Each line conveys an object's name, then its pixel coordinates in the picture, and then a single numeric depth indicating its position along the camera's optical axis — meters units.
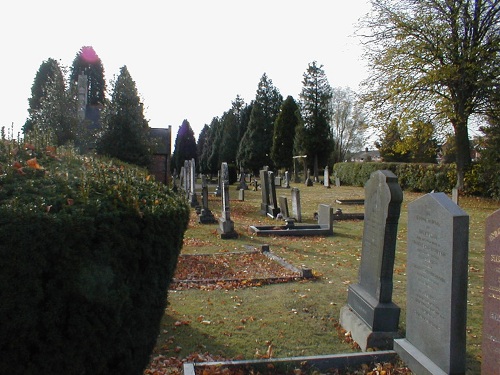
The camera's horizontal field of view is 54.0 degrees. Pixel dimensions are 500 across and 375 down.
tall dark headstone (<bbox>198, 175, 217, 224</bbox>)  18.78
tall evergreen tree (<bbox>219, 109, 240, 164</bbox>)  69.25
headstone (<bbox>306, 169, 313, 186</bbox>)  45.47
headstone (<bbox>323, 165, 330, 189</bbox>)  42.97
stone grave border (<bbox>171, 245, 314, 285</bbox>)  9.18
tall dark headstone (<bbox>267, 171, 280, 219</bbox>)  20.75
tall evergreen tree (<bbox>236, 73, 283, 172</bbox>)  61.66
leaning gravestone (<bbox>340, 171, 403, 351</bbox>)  5.96
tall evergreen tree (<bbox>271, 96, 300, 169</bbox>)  57.94
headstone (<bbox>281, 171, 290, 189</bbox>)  42.97
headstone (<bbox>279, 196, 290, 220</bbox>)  19.50
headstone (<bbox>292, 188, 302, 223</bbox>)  19.41
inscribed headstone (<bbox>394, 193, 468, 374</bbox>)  4.65
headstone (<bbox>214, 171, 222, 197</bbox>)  31.80
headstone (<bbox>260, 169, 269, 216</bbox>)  21.77
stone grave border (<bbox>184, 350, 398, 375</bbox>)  5.12
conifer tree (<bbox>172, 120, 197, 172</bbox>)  73.19
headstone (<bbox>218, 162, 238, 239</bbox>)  15.40
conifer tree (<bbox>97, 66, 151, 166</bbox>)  26.36
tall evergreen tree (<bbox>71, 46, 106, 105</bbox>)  61.94
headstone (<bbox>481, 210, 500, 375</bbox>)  4.20
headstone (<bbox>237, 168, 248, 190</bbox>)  38.12
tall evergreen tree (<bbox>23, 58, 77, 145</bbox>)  25.48
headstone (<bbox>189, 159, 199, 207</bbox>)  24.78
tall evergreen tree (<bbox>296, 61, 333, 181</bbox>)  53.40
